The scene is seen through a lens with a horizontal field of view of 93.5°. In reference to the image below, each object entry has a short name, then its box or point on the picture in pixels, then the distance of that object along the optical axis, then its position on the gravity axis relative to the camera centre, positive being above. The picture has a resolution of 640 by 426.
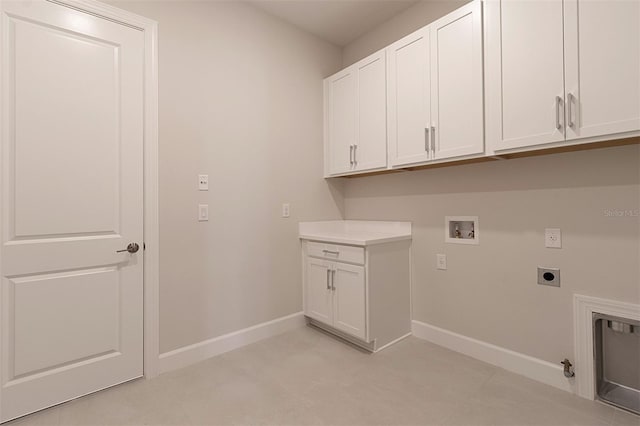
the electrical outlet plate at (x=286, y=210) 2.83 +0.06
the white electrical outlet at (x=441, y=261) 2.48 -0.38
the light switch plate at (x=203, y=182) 2.31 +0.27
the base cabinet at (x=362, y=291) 2.35 -0.63
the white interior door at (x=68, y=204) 1.66 +0.08
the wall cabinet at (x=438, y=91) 1.96 +0.90
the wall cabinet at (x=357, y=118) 2.56 +0.91
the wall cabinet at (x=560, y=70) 1.44 +0.77
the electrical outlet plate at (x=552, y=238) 1.89 -0.14
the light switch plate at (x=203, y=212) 2.30 +0.04
